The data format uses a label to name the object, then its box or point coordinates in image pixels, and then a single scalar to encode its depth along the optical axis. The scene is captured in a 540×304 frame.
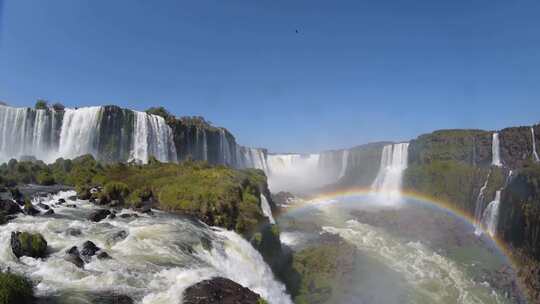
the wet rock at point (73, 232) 10.47
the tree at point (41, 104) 41.12
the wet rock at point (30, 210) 12.56
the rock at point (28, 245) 8.47
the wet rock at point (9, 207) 12.11
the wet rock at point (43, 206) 13.58
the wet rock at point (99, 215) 12.63
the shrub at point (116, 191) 17.23
